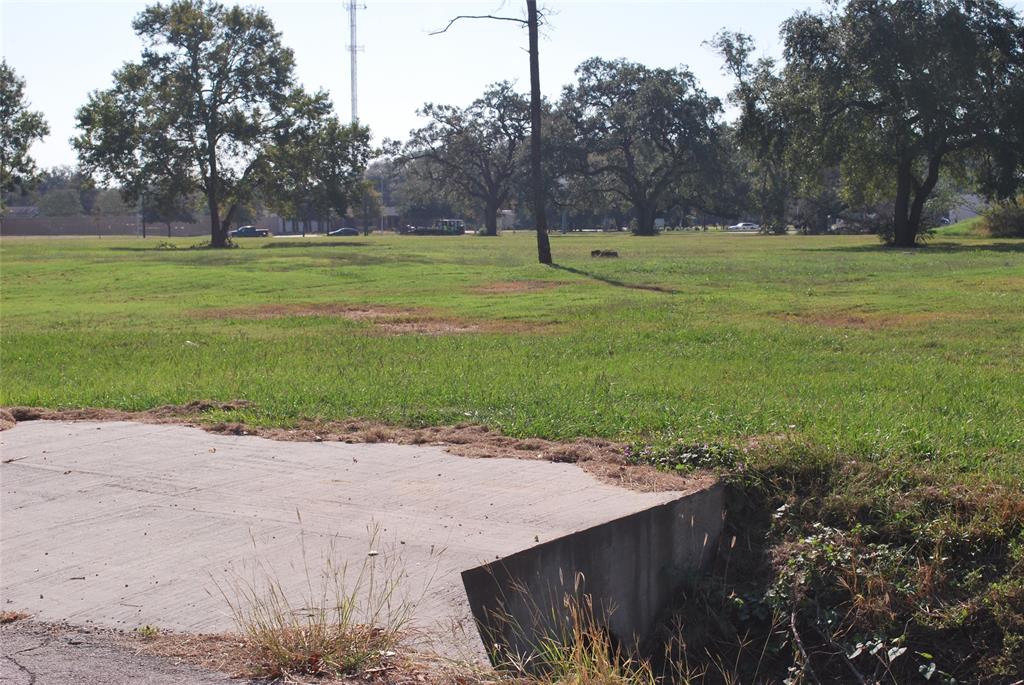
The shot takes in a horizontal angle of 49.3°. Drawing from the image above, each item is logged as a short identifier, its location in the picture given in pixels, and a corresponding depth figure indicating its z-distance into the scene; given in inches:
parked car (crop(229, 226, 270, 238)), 4254.4
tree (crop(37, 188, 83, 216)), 5590.6
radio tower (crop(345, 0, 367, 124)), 3688.5
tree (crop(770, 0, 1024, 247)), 1663.4
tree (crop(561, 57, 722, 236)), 3097.9
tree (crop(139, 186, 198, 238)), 2385.6
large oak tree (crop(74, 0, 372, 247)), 2285.9
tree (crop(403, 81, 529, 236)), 3619.6
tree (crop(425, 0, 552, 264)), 1207.6
